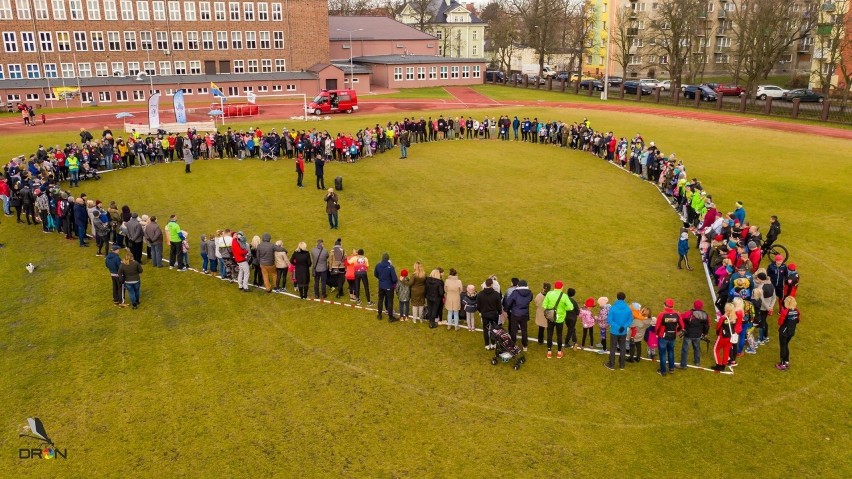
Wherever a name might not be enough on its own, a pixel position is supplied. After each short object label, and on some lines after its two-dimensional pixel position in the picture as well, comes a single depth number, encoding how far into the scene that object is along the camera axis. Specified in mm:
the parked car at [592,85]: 66862
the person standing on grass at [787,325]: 12852
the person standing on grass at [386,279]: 15188
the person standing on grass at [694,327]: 12992
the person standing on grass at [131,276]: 15867
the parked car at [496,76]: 82188
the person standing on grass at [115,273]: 16141
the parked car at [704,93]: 60603
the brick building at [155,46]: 62438
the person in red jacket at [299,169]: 27777
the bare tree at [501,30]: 93750
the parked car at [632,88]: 66238
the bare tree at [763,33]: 59906
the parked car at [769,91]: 63938
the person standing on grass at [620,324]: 12969
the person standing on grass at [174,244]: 18734
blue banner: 42969
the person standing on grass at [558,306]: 13680
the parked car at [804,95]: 59562
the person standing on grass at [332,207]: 22203
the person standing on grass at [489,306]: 13820
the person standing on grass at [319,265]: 16531
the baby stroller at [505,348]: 13242
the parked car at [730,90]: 66531
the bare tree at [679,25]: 67625
